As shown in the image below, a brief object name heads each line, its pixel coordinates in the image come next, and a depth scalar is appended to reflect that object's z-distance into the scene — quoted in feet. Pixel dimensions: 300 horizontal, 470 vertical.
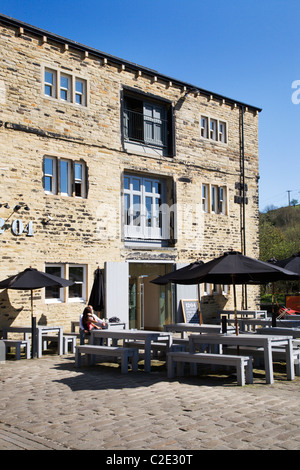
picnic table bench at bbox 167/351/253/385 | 28.14
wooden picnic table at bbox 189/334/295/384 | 28.96
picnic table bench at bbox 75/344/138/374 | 32.86
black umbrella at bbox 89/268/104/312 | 53.52
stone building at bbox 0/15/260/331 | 51.52
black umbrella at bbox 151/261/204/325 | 34.11
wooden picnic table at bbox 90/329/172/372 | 33.76
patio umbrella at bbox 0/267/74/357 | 41.19
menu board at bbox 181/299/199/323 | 66.03
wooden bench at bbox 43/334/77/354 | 43.24
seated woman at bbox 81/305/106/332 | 42.65
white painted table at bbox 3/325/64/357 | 41.68
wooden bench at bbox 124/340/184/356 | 34.32
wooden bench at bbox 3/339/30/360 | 40.40
